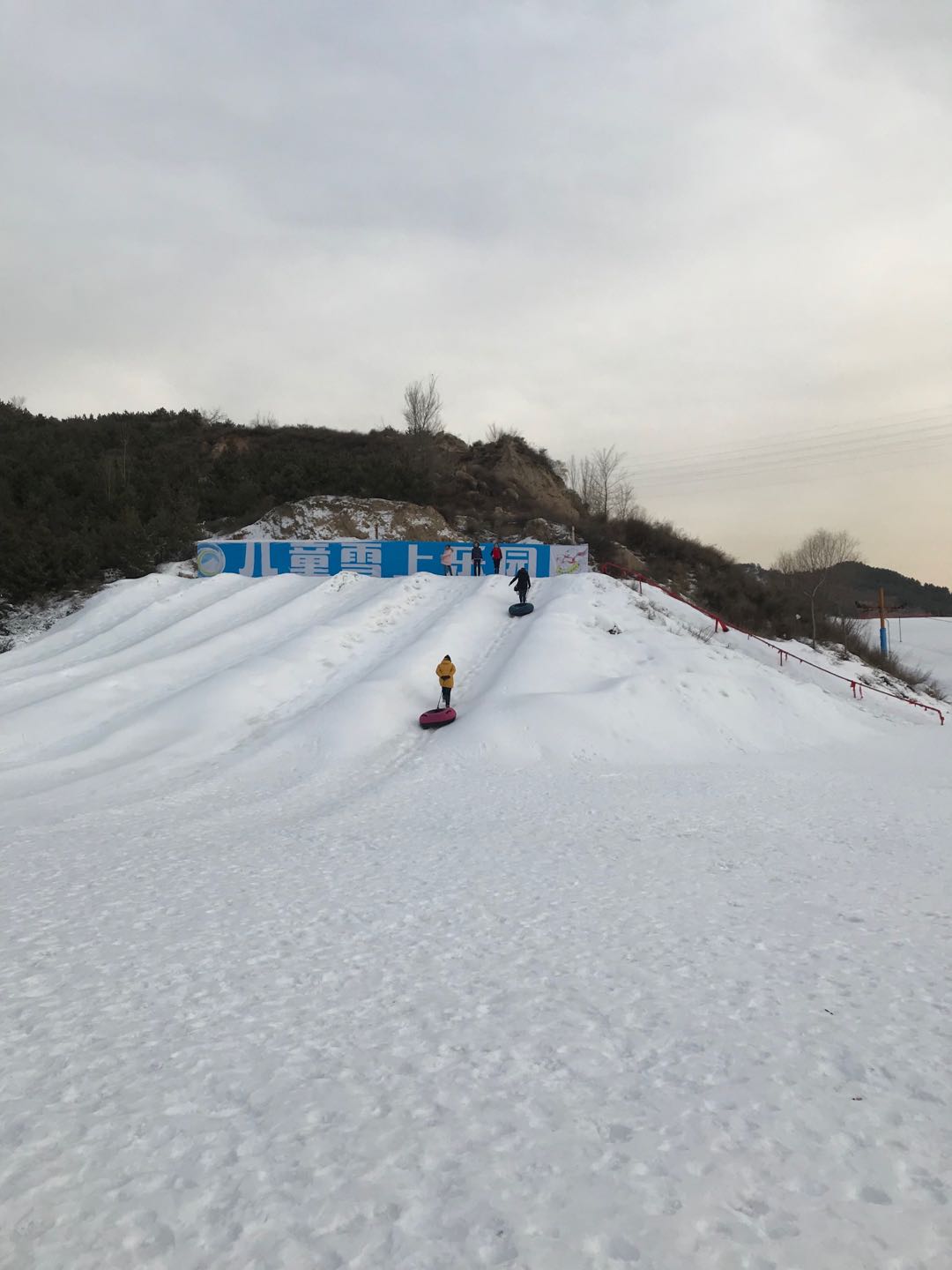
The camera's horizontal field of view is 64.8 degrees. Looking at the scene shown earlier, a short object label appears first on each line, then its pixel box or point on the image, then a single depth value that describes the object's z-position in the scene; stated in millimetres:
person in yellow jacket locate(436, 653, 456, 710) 16328
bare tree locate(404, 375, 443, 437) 54844
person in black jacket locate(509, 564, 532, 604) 23547
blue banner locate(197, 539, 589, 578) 29078
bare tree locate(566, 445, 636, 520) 58862
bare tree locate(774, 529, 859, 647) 44281
